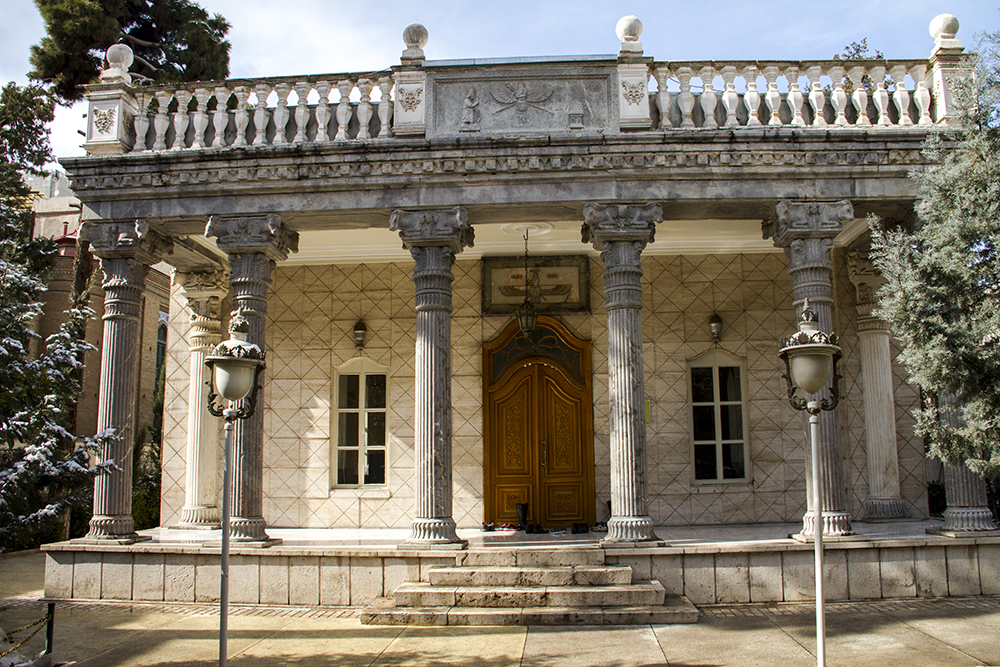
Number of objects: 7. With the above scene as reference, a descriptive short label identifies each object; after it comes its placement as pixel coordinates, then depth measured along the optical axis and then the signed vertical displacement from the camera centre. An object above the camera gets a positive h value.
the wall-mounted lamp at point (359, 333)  11.14 +1.50
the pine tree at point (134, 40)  14.33 +7.95
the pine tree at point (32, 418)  5.47 +0.20
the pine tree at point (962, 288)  5.93 +1.15
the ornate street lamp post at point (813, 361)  5.36 +0.51
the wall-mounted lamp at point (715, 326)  10.91 +1.53
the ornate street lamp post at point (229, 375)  5.30 +0.44
